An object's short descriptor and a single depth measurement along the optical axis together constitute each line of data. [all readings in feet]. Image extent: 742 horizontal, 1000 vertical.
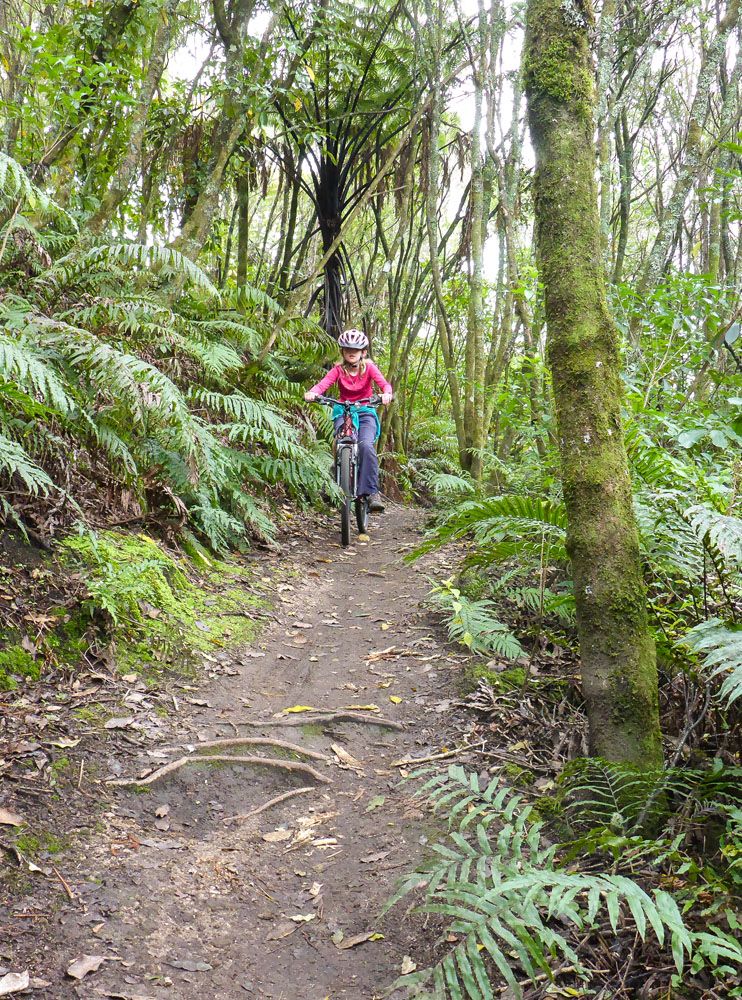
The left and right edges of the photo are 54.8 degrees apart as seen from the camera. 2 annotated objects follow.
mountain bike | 23.84
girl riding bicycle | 24.07
